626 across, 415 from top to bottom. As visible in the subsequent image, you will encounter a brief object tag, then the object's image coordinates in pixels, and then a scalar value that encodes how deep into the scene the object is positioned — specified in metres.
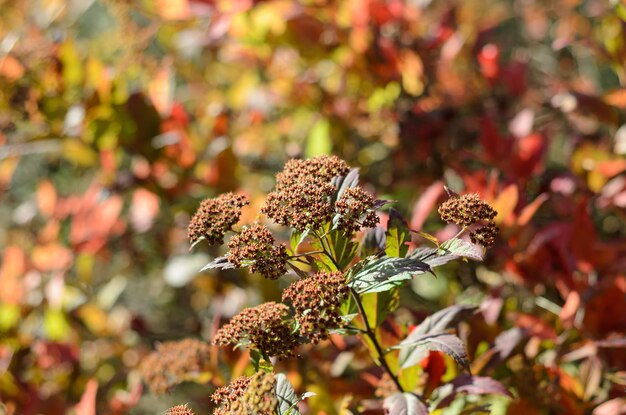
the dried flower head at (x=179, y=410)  0.58
